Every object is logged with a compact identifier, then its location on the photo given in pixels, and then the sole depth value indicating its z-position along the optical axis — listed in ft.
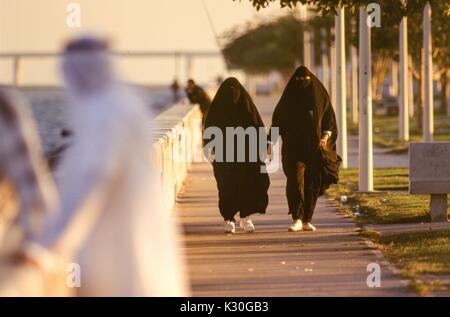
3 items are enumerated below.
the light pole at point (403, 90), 130.00
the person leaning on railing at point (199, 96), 126.65
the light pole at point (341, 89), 98.37
